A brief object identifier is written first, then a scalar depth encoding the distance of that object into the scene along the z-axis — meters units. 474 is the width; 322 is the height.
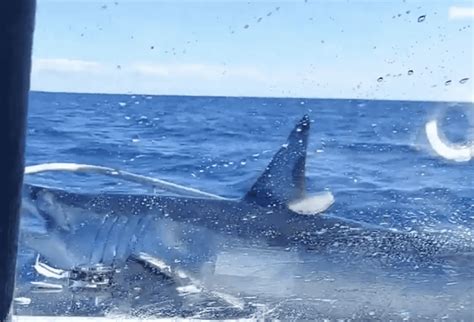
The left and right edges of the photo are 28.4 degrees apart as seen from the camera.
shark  2.65
